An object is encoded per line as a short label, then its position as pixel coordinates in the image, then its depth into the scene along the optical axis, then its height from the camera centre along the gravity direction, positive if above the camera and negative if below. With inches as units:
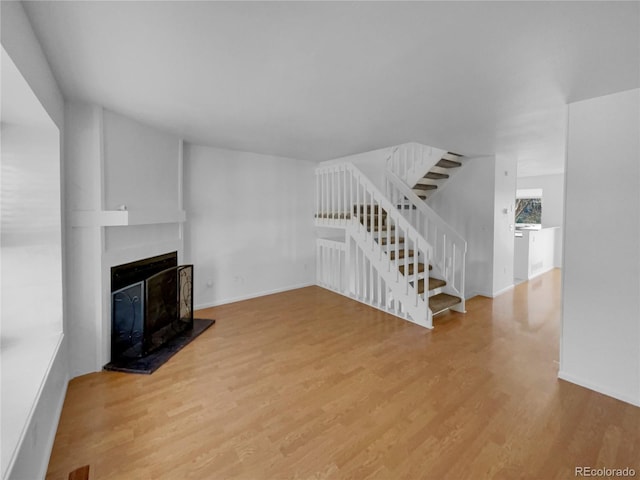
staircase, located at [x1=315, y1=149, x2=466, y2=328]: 140.6 -9.3
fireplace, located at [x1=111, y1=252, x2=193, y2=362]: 101.2 -28.8
